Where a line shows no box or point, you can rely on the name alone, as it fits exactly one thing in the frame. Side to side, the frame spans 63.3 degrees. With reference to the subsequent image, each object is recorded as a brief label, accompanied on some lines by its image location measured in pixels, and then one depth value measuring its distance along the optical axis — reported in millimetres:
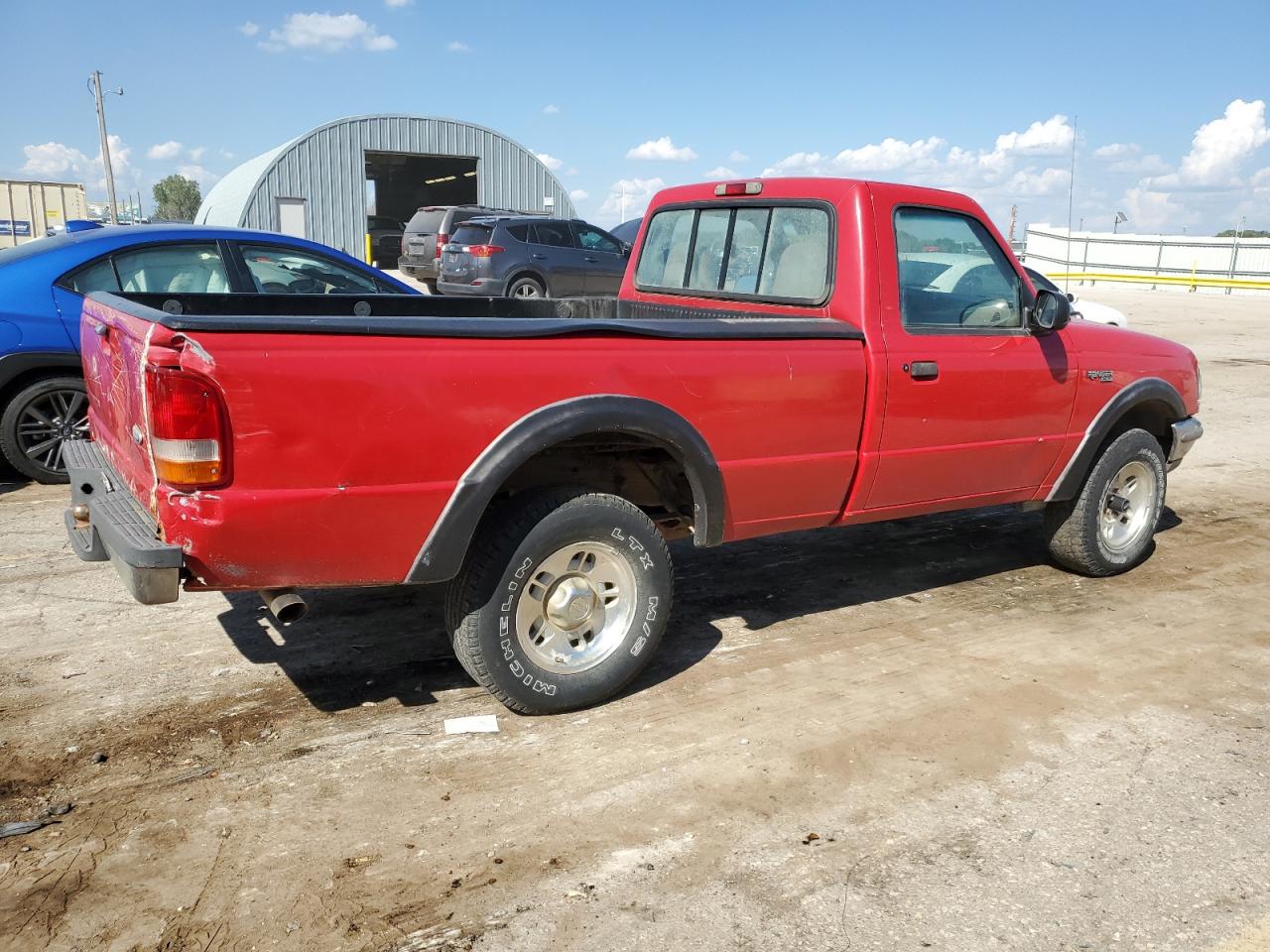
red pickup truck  3000
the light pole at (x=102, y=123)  43406
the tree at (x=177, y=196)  105125
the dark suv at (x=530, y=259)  17312
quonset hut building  31750
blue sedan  6309
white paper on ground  3619
